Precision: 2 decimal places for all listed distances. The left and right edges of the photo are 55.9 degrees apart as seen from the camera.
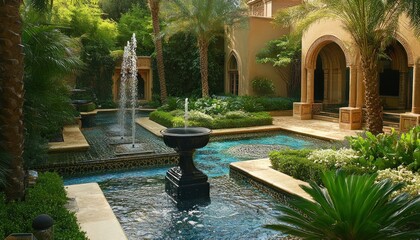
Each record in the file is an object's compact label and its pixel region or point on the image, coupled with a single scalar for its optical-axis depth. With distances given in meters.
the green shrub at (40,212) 4.54
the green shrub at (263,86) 23.23
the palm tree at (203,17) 20.56
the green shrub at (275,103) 21.54
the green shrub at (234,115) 17.45
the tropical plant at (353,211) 3.61
